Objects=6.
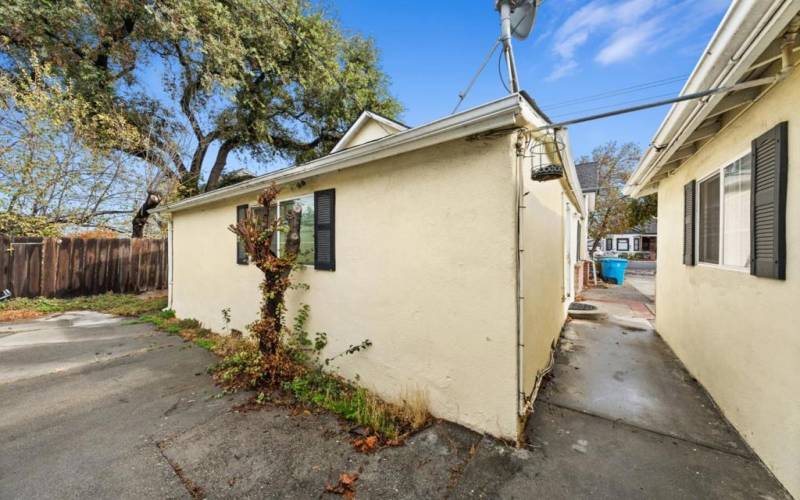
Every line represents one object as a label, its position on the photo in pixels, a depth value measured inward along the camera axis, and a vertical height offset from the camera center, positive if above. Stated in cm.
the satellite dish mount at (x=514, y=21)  309 +277
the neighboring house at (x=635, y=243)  2978 +124
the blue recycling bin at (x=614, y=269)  1227 -61
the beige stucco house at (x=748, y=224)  188 +28
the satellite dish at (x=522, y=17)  346 +283
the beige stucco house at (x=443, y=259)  245 -7
